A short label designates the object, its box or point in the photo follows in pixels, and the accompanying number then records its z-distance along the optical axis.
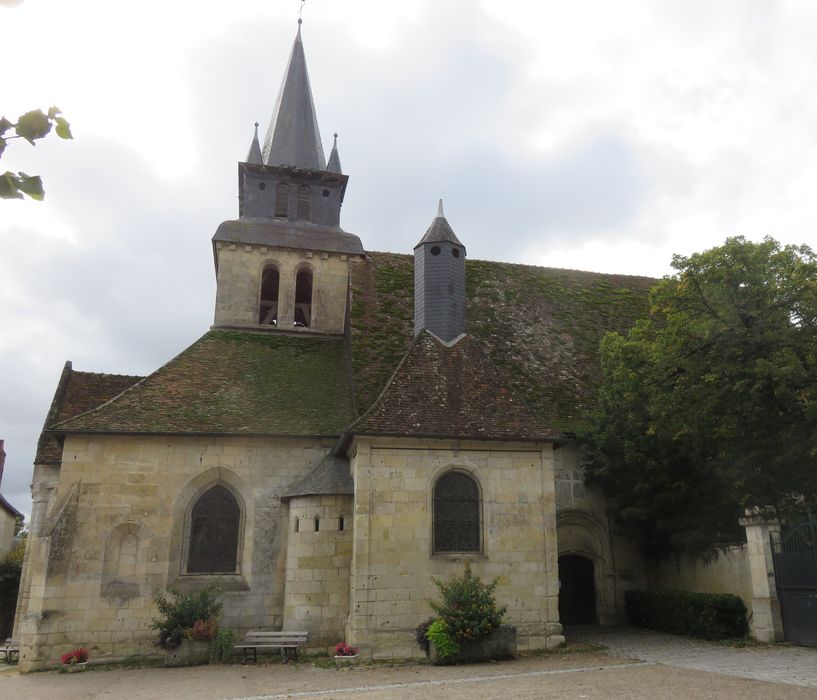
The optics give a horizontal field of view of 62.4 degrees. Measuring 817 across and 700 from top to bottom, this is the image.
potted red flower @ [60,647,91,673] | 13.06
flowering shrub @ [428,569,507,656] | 11.96
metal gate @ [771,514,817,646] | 12.02
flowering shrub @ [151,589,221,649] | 12.94
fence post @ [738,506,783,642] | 12.72
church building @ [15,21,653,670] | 13.72
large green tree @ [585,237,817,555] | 13.33
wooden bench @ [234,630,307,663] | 12.87
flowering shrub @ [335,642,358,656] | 12.49
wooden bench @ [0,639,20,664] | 14.88
